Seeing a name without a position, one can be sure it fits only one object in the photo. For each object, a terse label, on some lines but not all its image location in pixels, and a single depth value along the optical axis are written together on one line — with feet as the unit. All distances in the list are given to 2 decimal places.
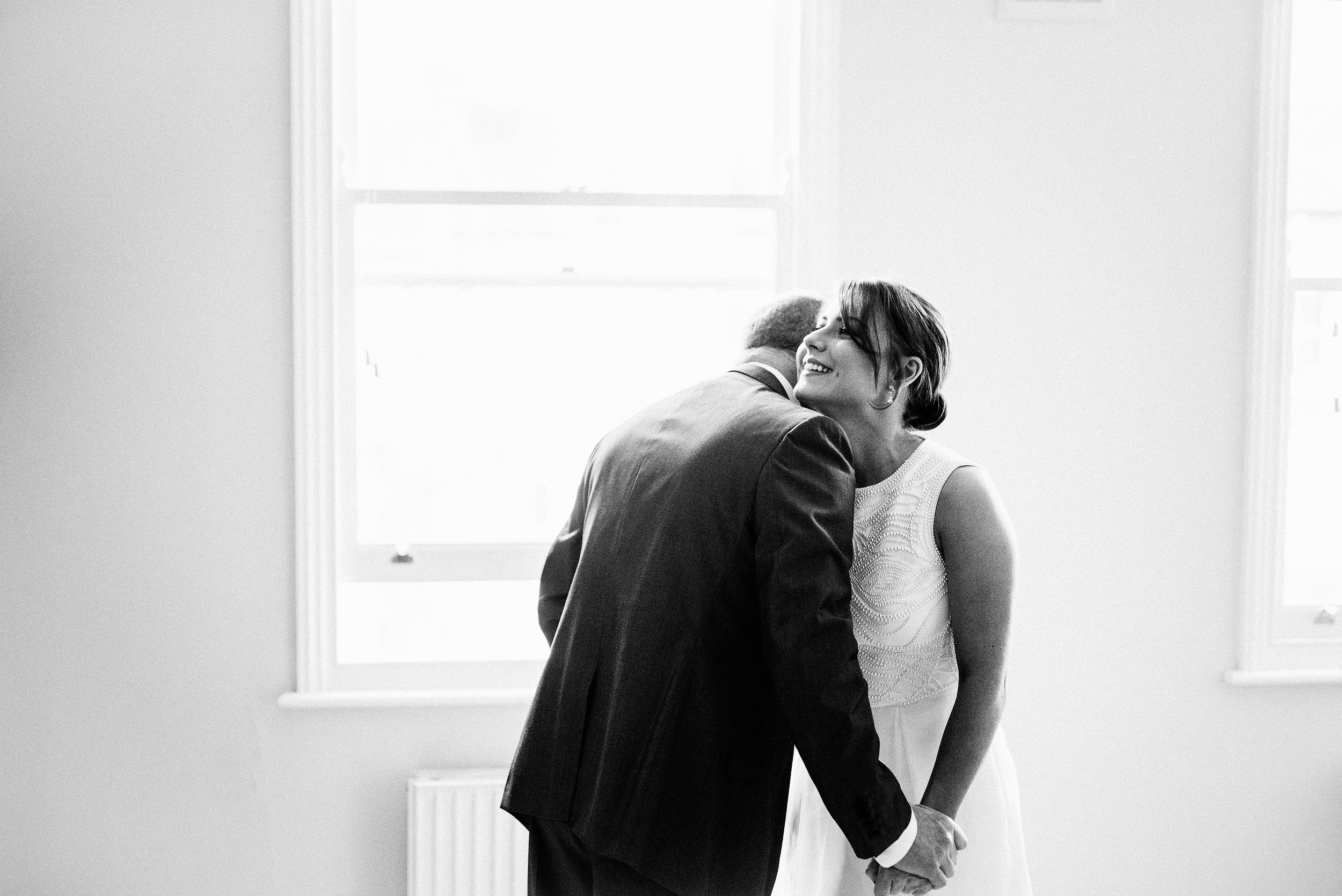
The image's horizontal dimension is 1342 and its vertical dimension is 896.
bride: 5.66
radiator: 8.71
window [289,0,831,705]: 9.17
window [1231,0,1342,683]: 9.57
